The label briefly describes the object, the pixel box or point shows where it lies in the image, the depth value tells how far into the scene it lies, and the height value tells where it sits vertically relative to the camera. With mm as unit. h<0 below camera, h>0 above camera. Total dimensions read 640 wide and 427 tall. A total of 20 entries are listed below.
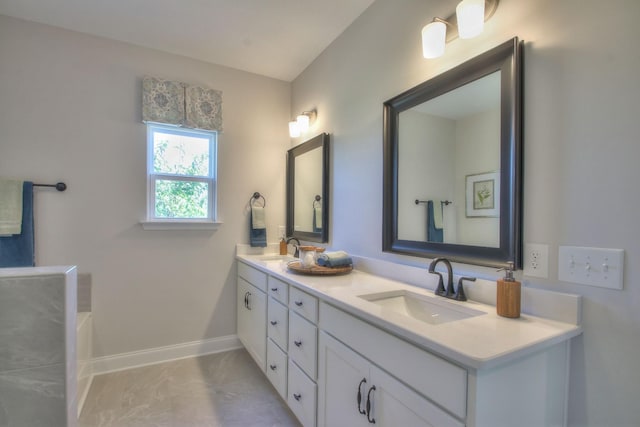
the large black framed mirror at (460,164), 1213 +227
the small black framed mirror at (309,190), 2471 +184
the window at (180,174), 2600 +308
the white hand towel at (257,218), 2861 -68
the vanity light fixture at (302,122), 2701 +780
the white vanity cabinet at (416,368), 833 -509
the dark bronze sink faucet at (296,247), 2789 -329
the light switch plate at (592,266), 950 -169
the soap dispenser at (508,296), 1097 -296
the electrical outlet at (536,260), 1120 -172
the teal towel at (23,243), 2066 -233
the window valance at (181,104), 2496 +885
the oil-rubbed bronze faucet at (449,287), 1328 -330
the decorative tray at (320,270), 1878 -360
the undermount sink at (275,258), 2750 -422
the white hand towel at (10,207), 2037 +10
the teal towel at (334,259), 1928 -301
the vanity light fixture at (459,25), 1272 +818
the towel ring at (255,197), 2936 +128
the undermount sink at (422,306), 1273 -423
